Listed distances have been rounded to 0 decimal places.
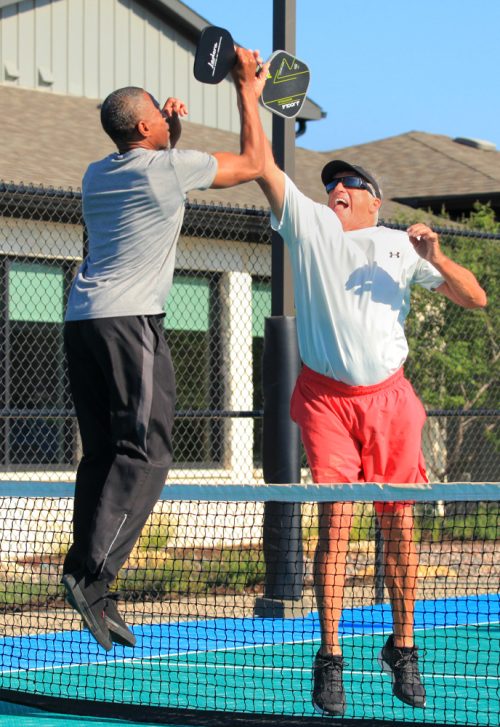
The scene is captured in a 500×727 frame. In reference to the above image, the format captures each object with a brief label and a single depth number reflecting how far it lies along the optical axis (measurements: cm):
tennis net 1123
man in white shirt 1180
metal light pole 1756
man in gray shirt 1008
